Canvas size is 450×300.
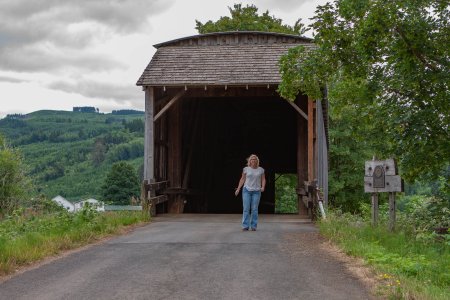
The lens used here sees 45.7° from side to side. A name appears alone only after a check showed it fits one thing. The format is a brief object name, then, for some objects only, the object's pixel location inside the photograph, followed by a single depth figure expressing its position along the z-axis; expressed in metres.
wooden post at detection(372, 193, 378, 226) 10.45
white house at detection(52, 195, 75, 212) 91.34
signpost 9.79
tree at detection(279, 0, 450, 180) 8.55
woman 10.86
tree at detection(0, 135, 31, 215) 46.47
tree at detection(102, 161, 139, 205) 63.88
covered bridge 14.47
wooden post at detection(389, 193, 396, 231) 9.75
